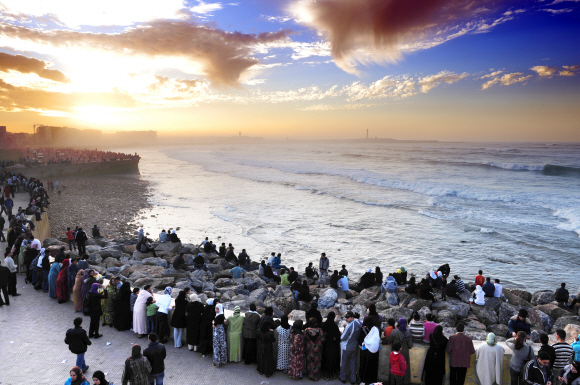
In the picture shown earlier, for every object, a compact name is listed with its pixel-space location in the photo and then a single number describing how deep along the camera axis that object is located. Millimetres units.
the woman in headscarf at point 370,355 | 5664
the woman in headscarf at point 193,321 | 6707
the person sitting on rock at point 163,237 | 17298
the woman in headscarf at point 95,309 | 7016
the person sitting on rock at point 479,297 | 10430
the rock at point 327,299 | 10633
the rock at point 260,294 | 10883
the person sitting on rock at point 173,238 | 17016
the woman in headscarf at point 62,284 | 8727
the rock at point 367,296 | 11094
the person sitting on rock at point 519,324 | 5898
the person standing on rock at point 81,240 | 15062
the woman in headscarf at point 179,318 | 6750
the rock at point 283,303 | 10039
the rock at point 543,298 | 11586
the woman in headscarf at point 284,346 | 6141
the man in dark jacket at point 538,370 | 4969
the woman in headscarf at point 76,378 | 4238
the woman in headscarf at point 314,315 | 6469
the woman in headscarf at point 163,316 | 6952
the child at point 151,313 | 7031
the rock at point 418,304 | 10133
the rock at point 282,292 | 11189
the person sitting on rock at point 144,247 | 15586
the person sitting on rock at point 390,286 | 11211
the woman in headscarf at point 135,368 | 4824
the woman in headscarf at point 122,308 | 7422
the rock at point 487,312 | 9789
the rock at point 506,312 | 9766
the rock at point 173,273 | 12423
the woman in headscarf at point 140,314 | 7141
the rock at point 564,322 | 9297
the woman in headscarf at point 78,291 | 8273
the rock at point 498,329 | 9195
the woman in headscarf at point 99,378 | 4270
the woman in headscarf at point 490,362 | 5352
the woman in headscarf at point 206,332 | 6634
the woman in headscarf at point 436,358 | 5551
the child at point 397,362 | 5309
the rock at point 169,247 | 16384
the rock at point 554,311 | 10117
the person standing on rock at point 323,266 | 13877
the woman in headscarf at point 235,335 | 6398
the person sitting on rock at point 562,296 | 10984
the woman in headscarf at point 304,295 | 10516
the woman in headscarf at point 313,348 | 5930
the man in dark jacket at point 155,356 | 5188
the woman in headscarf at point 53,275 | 9031
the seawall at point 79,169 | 41188
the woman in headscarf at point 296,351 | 5945
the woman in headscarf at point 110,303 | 7609
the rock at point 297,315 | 8602
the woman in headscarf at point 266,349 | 6023
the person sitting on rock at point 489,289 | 10773
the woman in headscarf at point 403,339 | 5605
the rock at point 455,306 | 9841
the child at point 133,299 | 7410
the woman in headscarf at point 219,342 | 6301
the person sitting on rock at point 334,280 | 11907
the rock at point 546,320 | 9430
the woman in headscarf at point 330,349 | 5957
